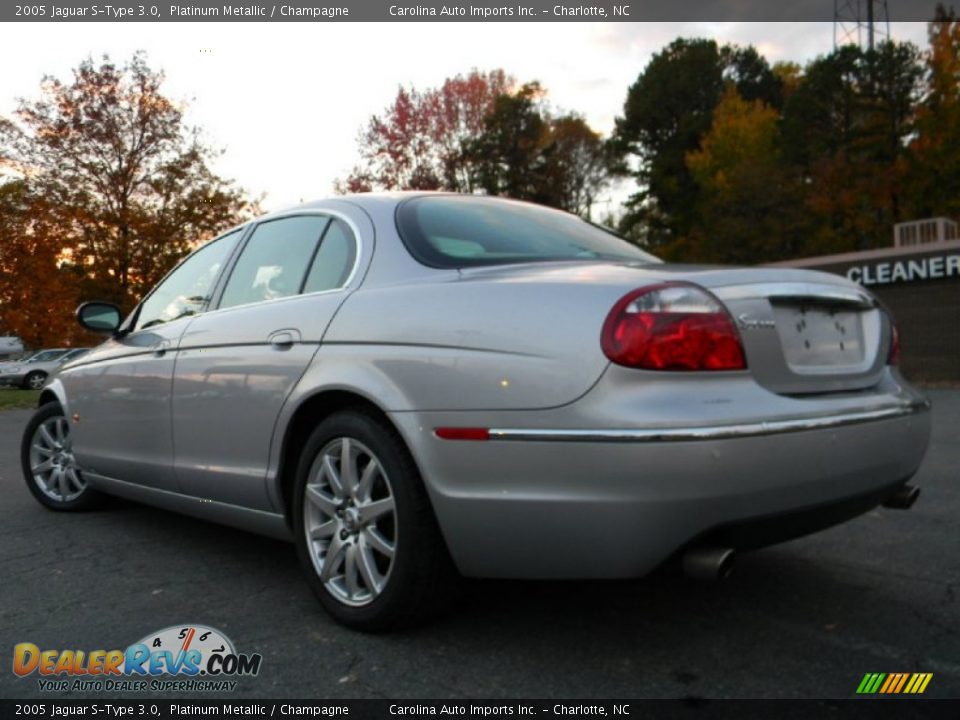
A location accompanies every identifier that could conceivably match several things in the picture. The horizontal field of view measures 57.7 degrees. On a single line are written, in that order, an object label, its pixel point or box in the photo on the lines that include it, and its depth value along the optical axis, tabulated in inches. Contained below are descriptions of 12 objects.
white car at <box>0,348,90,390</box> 1243.8
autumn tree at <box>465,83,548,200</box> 1385.3
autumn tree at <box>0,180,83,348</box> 954.1
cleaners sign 789.9
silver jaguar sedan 91.3
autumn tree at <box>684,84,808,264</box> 1486.2
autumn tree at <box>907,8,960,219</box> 1249.4
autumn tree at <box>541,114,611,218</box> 1569.9
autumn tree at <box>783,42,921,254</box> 1346.0
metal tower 1410.6
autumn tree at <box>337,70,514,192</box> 1305.4
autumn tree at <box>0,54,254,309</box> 951.6
